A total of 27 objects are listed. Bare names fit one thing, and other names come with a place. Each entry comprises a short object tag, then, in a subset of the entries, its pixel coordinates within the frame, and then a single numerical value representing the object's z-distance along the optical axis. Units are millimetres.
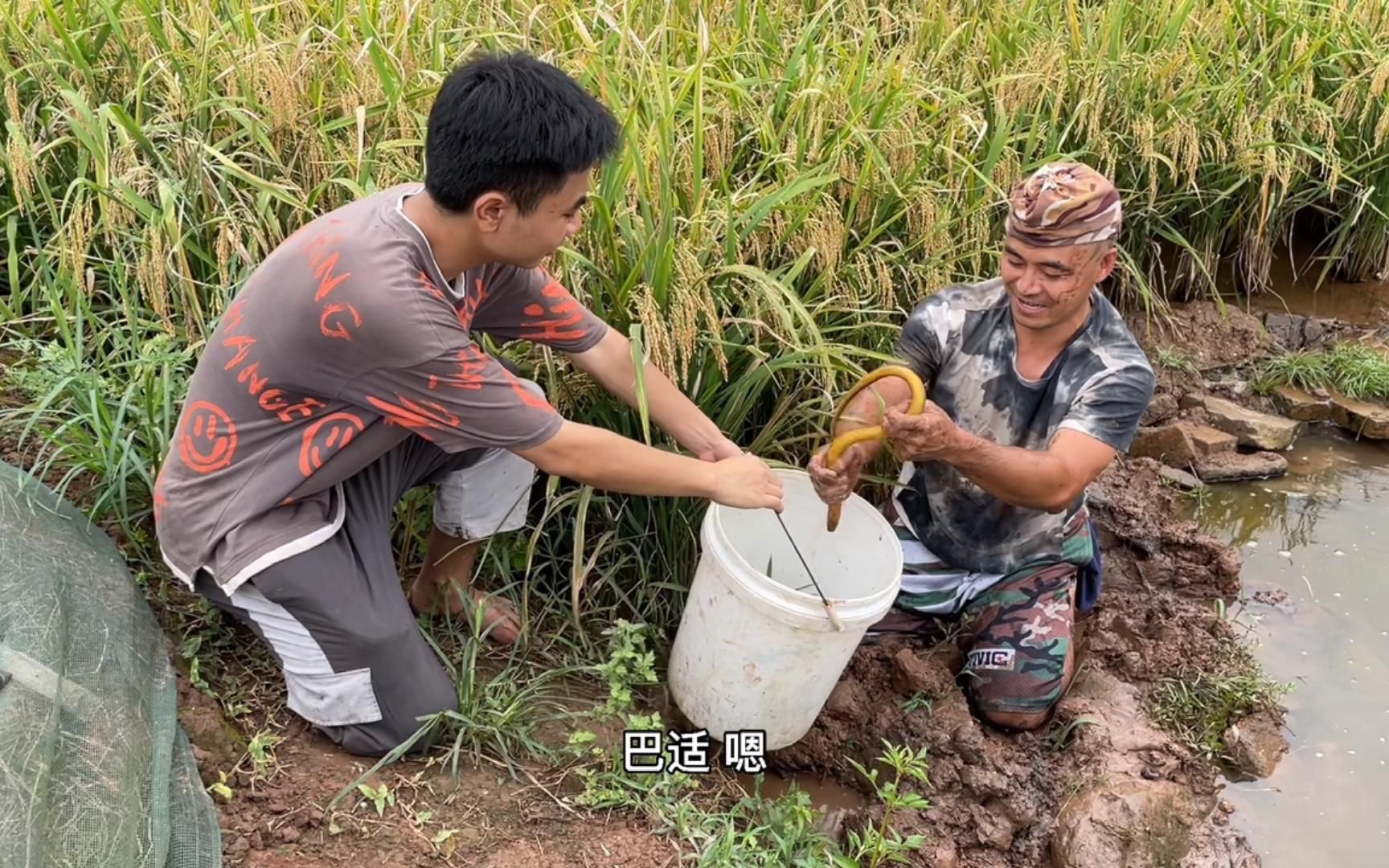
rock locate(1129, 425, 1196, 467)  3480
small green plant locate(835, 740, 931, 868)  1981
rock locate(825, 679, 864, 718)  2482
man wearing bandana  2227
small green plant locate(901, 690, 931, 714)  2479
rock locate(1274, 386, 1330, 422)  3803
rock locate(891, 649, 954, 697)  2520
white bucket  2047
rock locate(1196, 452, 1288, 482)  3469
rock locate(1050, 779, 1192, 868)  2229
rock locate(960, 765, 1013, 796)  2305
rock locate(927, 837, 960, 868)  2137
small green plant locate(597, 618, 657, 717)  2184
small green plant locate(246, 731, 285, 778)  2008
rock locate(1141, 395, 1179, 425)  3674
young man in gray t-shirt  1761
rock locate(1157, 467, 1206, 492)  3418
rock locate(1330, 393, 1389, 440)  3713
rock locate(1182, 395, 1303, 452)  3602
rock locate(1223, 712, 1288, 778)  2498
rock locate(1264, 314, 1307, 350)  4129
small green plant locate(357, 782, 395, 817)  1974
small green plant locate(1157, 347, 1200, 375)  3814
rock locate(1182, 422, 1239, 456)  3527
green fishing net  1522
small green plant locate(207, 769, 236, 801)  1920
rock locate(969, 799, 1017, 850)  2248
